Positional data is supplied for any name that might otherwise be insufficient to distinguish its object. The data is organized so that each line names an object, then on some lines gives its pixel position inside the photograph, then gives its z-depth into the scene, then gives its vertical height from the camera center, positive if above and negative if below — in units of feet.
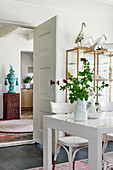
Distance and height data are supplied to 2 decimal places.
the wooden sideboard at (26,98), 34.10 -2.13
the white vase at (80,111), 7.73 -0.90
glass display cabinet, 14.74 +1.10
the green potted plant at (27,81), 36.24 +0.19
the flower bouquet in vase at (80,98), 7.66 -0.48
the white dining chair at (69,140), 8.92 -2.12
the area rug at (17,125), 19.59 -3.67
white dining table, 6.46 -1.37
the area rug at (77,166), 10.78 -3.63
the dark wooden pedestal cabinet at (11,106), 25.95 -2.42
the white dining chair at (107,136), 7.36 -2.16
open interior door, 13.21 +0.66
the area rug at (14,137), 16.32 -3.69
